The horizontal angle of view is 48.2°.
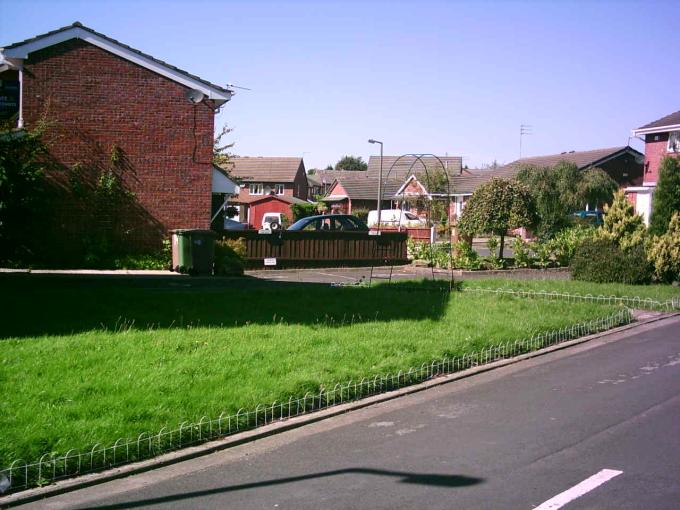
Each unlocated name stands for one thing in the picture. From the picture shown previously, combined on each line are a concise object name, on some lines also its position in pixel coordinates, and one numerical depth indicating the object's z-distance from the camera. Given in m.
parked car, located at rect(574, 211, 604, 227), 41.96
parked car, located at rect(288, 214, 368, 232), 30.30
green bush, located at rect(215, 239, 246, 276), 20.94
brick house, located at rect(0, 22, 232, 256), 20.80
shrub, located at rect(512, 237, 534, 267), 26.06
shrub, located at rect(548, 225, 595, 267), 26.45
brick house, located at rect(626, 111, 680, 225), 38.19
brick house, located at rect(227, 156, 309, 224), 76.12
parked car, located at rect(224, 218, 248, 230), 37.84
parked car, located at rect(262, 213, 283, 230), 48.86
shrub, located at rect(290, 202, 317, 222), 55.12
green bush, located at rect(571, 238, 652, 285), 20.67
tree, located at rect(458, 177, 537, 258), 27.22
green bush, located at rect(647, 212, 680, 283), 20.89
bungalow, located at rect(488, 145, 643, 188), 54.19
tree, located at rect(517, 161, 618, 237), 44.62
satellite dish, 21.94
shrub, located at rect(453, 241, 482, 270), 25.31
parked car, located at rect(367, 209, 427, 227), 46.61
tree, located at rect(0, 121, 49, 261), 17.48
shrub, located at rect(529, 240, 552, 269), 26.20
